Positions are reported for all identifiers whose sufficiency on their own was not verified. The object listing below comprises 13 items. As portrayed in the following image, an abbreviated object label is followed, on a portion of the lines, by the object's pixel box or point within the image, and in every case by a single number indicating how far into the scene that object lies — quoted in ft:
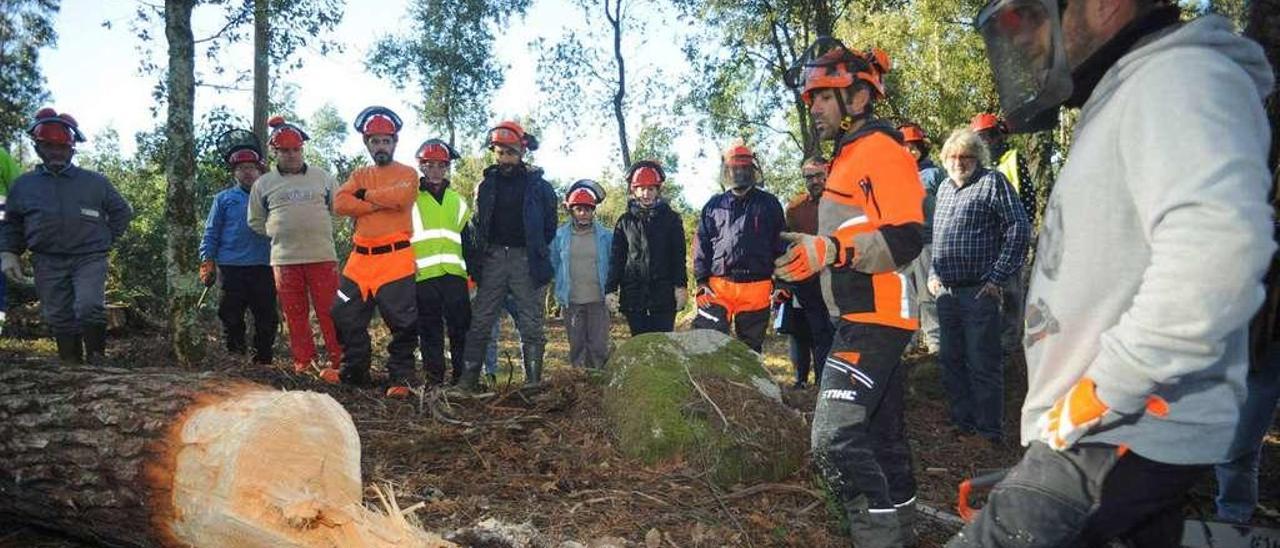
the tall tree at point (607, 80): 78.59
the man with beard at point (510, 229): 21.42
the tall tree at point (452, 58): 82.84
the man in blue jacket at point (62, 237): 20.21
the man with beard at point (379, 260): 18.57
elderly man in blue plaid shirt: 17.74
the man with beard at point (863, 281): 10.28
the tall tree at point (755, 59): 54.90
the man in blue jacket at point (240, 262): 23.62
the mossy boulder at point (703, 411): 13.34
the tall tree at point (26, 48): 83.82
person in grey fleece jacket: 4.59
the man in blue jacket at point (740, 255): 20.43
